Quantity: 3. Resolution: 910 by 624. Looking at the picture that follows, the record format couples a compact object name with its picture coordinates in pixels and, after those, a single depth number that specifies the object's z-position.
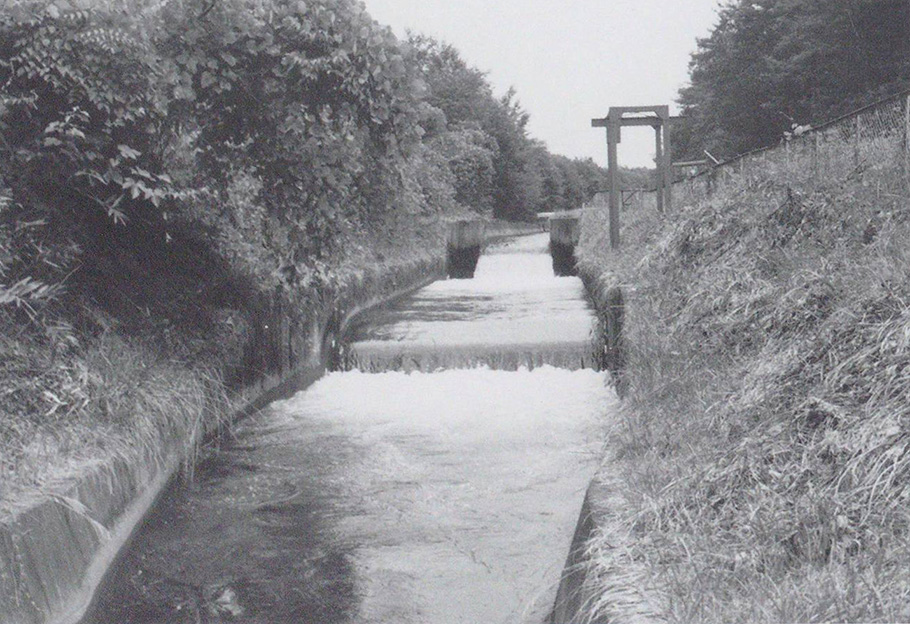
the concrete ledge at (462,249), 23.86
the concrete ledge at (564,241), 23.47
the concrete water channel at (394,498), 4.90
